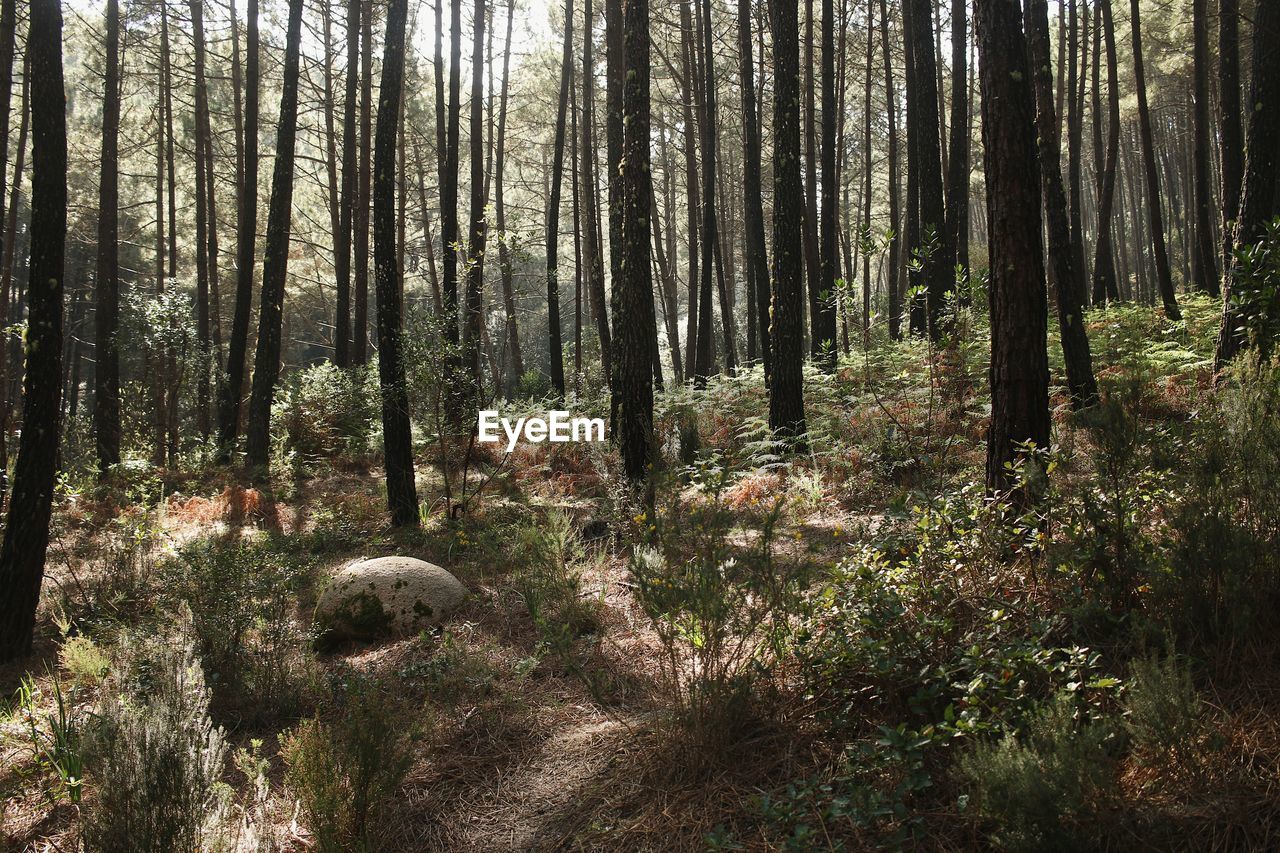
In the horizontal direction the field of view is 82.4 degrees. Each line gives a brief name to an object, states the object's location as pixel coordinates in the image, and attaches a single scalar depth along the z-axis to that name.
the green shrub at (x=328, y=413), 13.70
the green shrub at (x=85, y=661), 4.58
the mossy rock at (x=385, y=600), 5.46
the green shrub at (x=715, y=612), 3.04
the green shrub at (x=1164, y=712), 2.17
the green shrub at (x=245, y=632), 4.47
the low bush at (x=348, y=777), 2.82
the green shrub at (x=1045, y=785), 1.98
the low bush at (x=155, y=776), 2.63
